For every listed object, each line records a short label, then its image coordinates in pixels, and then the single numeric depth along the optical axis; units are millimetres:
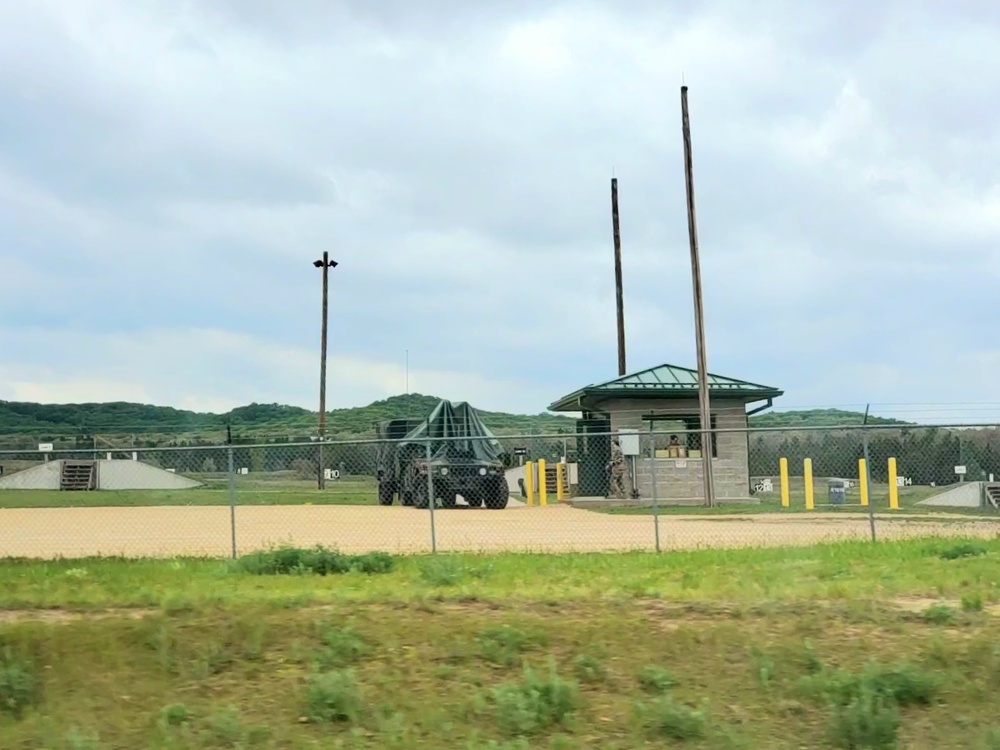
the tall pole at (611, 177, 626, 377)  40688
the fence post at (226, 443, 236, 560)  15562
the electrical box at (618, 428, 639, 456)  24188
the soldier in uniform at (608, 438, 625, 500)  31061
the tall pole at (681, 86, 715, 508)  29380
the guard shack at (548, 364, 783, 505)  31875
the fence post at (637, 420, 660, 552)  15504
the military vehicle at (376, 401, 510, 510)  27781
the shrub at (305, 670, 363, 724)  6305
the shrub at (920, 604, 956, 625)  8398
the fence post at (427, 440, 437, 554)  15359
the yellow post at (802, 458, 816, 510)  22938
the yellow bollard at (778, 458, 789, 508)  24125
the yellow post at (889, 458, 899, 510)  21438
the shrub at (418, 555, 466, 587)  11133
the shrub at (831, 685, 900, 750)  6172
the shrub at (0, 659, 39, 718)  6453
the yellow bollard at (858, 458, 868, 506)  20344
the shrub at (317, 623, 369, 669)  7066
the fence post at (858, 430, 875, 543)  15323
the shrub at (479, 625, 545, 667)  7219
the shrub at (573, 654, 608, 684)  6938
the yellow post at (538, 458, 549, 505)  30438
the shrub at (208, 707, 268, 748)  5992
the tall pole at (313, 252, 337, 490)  49969
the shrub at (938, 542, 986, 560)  13188
